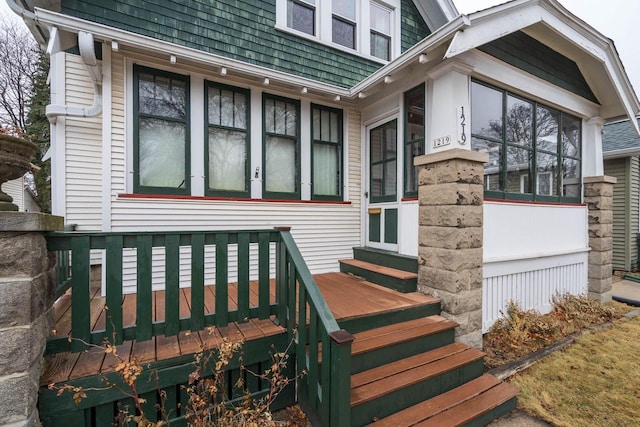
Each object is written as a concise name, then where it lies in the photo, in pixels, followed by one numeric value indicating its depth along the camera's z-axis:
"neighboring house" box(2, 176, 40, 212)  9.35
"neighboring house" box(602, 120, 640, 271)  7.29
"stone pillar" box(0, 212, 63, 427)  1.58
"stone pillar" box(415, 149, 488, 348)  3.10
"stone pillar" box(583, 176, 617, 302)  4.93
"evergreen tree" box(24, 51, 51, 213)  10.34
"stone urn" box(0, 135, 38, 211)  1.67
